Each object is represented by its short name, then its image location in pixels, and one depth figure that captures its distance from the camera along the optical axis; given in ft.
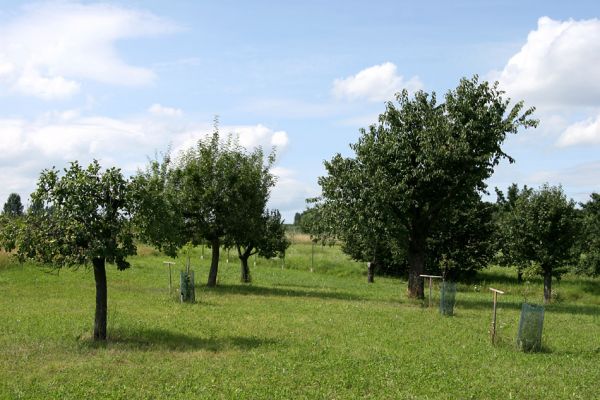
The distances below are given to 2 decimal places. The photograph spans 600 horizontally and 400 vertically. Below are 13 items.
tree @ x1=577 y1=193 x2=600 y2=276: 150.61
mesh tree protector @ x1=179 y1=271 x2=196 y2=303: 87.40
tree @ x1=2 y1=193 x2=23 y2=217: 475.23
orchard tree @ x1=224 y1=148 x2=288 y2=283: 110.01
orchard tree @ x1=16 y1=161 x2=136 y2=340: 51.57
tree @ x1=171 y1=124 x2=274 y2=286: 109.40
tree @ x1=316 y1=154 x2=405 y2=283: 96.94
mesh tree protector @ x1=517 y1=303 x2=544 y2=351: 56.59
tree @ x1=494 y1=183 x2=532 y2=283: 122.93
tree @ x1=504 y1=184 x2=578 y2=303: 116.67
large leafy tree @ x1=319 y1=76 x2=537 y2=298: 95.20
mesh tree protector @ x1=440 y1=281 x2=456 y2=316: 82.12
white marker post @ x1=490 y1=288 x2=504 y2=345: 59.57
